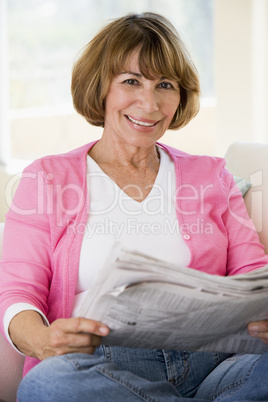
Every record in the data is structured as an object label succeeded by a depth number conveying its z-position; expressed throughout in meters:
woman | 2.53
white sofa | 2.66
